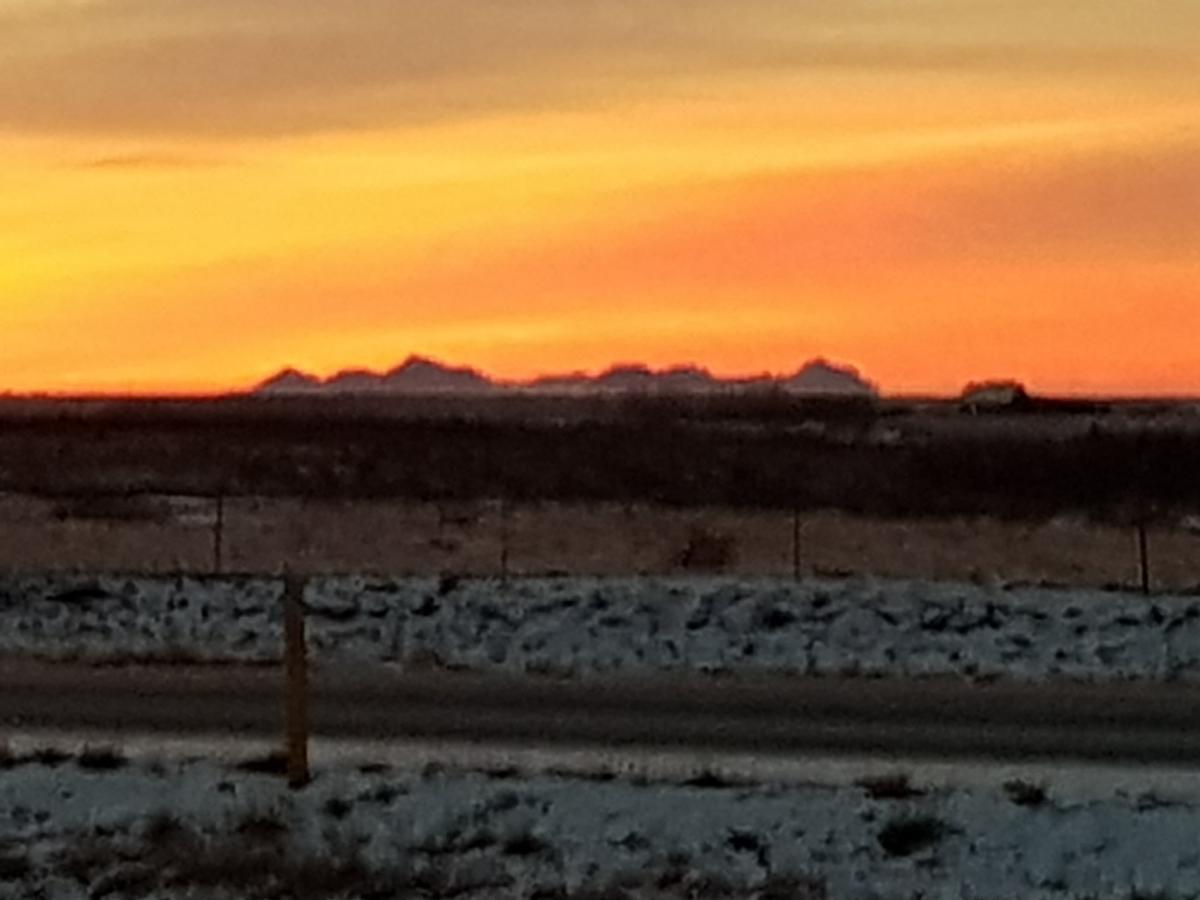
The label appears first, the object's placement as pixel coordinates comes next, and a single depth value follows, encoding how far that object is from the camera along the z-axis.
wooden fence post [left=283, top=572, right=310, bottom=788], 17.09
